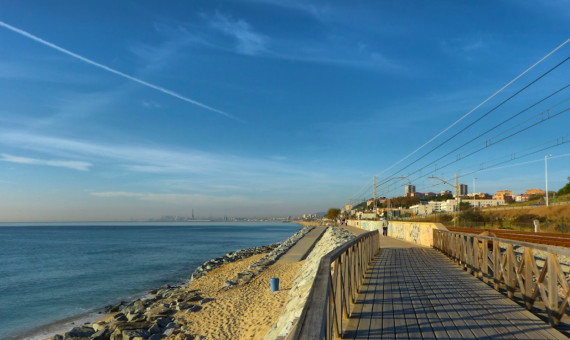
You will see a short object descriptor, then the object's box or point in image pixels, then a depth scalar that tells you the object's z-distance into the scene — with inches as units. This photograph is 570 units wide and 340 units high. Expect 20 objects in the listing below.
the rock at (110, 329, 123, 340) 441.7
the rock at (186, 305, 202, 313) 517.8
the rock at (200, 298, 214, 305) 560.4
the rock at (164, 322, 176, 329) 447.8
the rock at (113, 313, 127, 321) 548.4
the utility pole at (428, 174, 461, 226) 1563.7
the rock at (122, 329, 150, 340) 420.0
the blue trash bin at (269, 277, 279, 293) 562.6
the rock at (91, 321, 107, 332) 498.2
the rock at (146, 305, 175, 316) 526.5
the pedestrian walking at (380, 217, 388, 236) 1217.4
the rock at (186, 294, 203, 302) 578.7
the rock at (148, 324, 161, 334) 437.1
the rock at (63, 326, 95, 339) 468.4
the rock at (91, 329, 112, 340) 451.2
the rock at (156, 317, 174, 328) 463.0
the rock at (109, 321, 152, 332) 460.3
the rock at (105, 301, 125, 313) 660.1
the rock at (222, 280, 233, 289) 658.8
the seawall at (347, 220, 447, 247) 793.7
